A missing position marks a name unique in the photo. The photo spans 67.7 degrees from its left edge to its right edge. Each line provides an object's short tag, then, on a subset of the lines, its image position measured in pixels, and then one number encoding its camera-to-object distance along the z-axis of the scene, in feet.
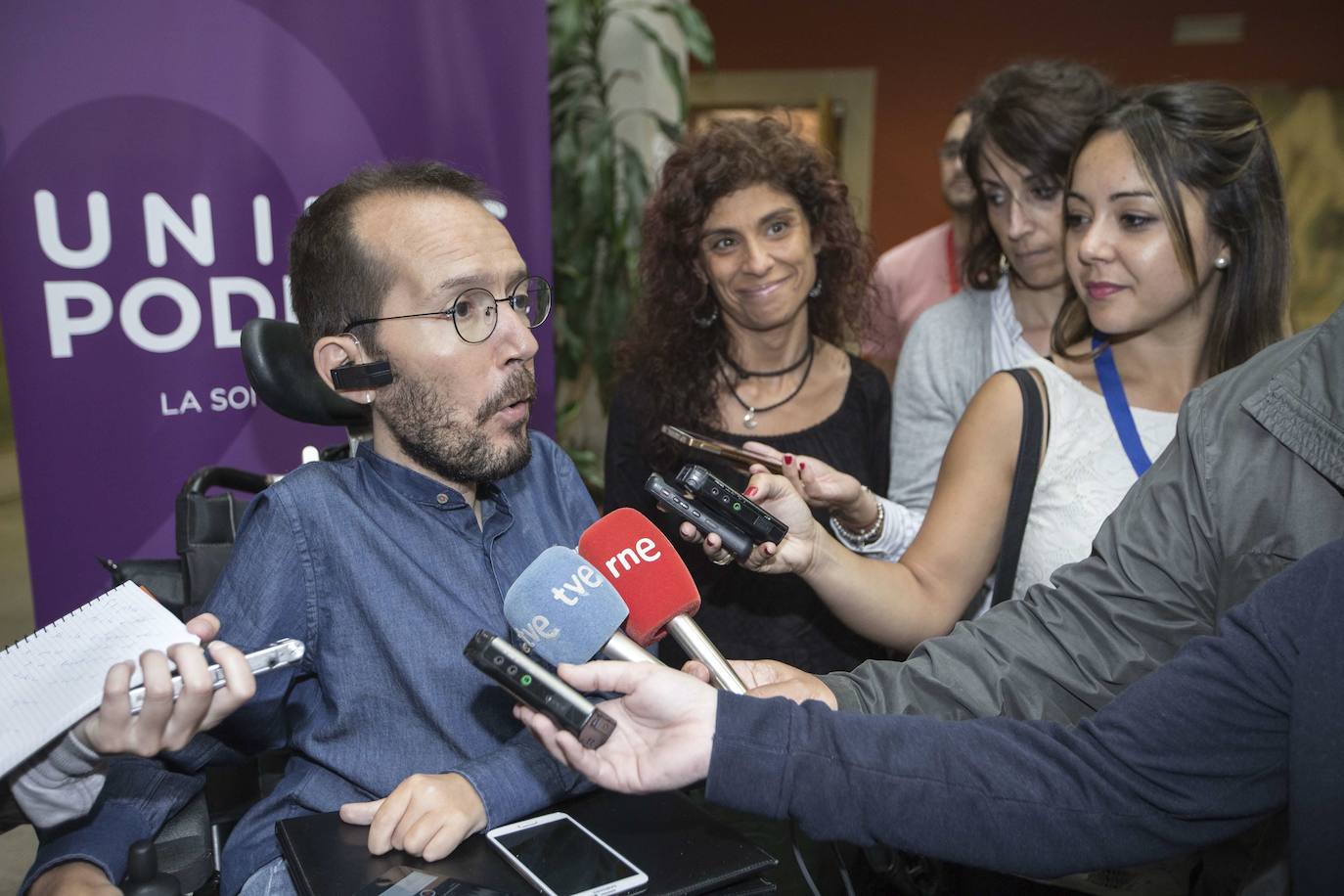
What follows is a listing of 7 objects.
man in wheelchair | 4.63
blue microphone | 3.80
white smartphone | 3.52
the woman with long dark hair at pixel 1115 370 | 5.97
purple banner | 7.54
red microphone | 4.31
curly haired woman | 7.64
